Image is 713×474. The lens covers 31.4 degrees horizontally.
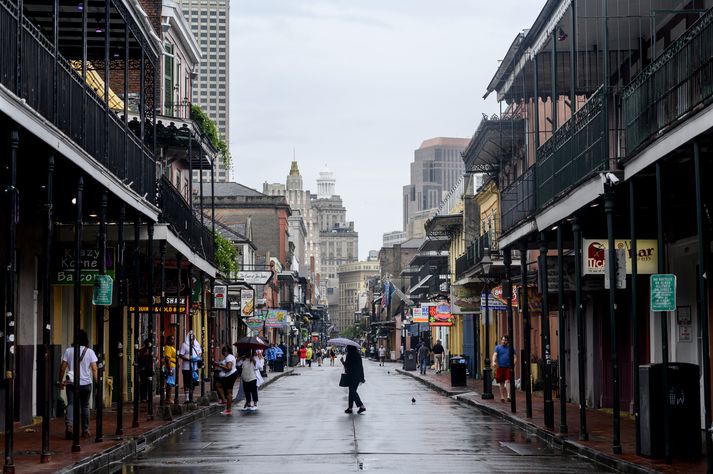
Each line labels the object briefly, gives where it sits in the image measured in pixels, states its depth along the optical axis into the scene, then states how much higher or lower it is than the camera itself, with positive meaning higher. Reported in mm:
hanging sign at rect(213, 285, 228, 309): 37250 +469
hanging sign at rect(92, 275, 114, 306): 18375 +339
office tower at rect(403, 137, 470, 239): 187125 +12118
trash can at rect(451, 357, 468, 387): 41188 -2116
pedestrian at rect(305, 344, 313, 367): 91375 -3267
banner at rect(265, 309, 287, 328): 66062 -416
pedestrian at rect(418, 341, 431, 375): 57594 -2224
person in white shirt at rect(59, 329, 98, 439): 19516 -1010
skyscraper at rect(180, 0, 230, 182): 189125 +43656
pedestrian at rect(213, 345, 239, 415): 29330 -1508
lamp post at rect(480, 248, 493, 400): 33656 -1322
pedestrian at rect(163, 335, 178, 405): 28662 -1104
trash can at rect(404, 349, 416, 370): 67875 -2758
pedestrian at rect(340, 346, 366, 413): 27734 -1459
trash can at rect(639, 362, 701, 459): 15781 -1294
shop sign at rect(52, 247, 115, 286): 22328 +863
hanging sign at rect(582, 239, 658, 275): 20062 +834
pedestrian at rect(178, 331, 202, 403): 31203 -1152
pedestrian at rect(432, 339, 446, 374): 57406 -2250
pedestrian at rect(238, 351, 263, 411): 30016 -1620
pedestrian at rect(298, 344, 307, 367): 89688 -3212
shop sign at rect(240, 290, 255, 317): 46875 +316
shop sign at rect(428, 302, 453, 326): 53656 -252
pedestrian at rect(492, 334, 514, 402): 31484 -1359
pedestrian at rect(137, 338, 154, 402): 24141 -1068
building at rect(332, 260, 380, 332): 181312 -151
